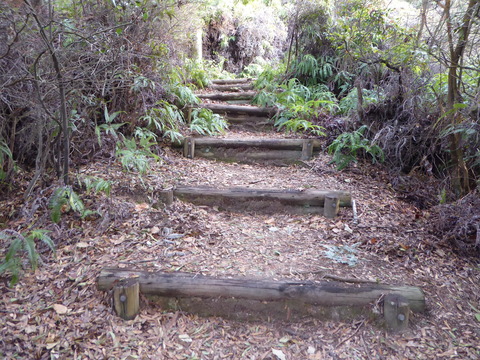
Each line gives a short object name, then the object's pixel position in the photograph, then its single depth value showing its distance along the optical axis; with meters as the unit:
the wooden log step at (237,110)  5.50
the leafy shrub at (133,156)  3.06
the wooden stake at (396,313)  1.89
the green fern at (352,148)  3.74
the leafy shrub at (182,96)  4.79
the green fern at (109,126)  3.26
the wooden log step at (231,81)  7.37
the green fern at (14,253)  1.81
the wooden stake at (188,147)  4.24
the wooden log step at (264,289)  1.98
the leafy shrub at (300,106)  4.59
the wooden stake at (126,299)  1.91
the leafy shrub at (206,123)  4.66
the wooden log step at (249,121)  5.39
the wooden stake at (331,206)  2.95
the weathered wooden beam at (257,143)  4.23
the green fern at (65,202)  2.29
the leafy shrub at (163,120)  3.99
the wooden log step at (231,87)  6.91
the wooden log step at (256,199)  3.07
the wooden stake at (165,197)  2.96
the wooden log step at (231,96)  6.18
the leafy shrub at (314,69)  5.75
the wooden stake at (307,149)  4.16
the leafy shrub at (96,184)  2.61
